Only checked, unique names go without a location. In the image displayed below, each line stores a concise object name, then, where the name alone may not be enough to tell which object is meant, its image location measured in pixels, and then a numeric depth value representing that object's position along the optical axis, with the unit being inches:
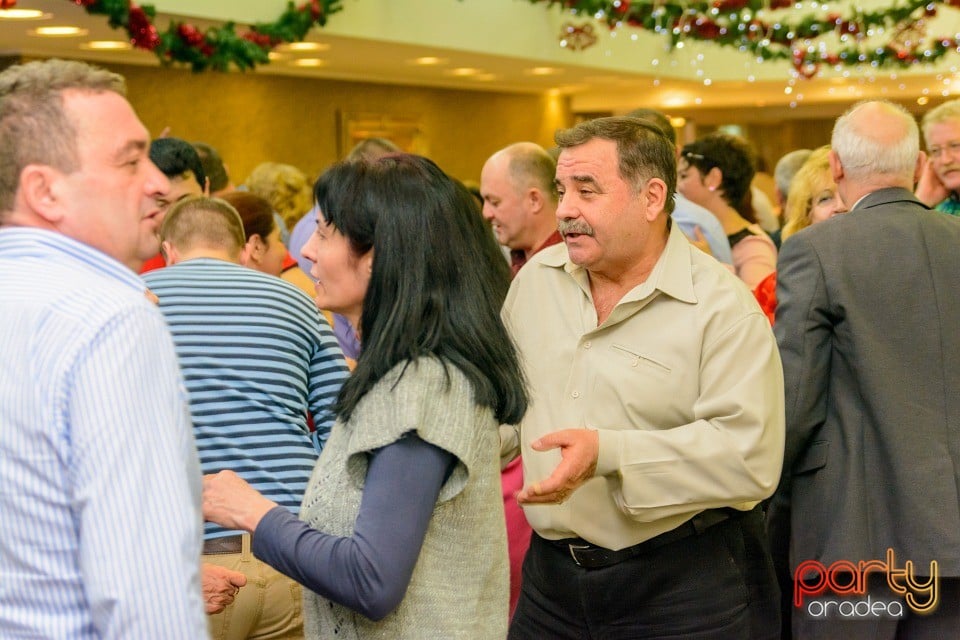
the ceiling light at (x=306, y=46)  354.0
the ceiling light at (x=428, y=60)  410.1
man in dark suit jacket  113.0
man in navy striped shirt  105.3
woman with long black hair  71.0
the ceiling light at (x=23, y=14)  266.1
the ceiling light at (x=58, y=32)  299.0
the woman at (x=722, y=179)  202.8
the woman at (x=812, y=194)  170.4
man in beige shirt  93.5
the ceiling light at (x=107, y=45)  329.4
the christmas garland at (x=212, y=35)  245.3
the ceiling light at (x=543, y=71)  465.1
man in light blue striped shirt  54.0
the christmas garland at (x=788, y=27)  395.2
